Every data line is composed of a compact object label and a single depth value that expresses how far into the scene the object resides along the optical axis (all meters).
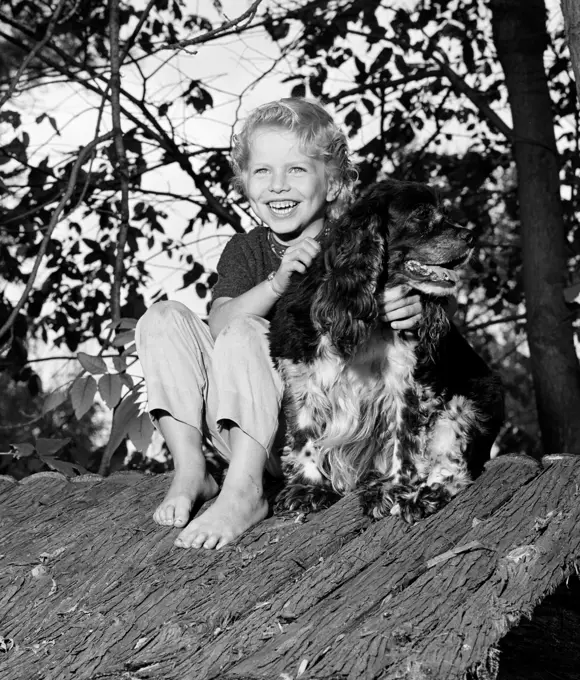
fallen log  2.13
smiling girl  3.21
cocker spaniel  3.21
